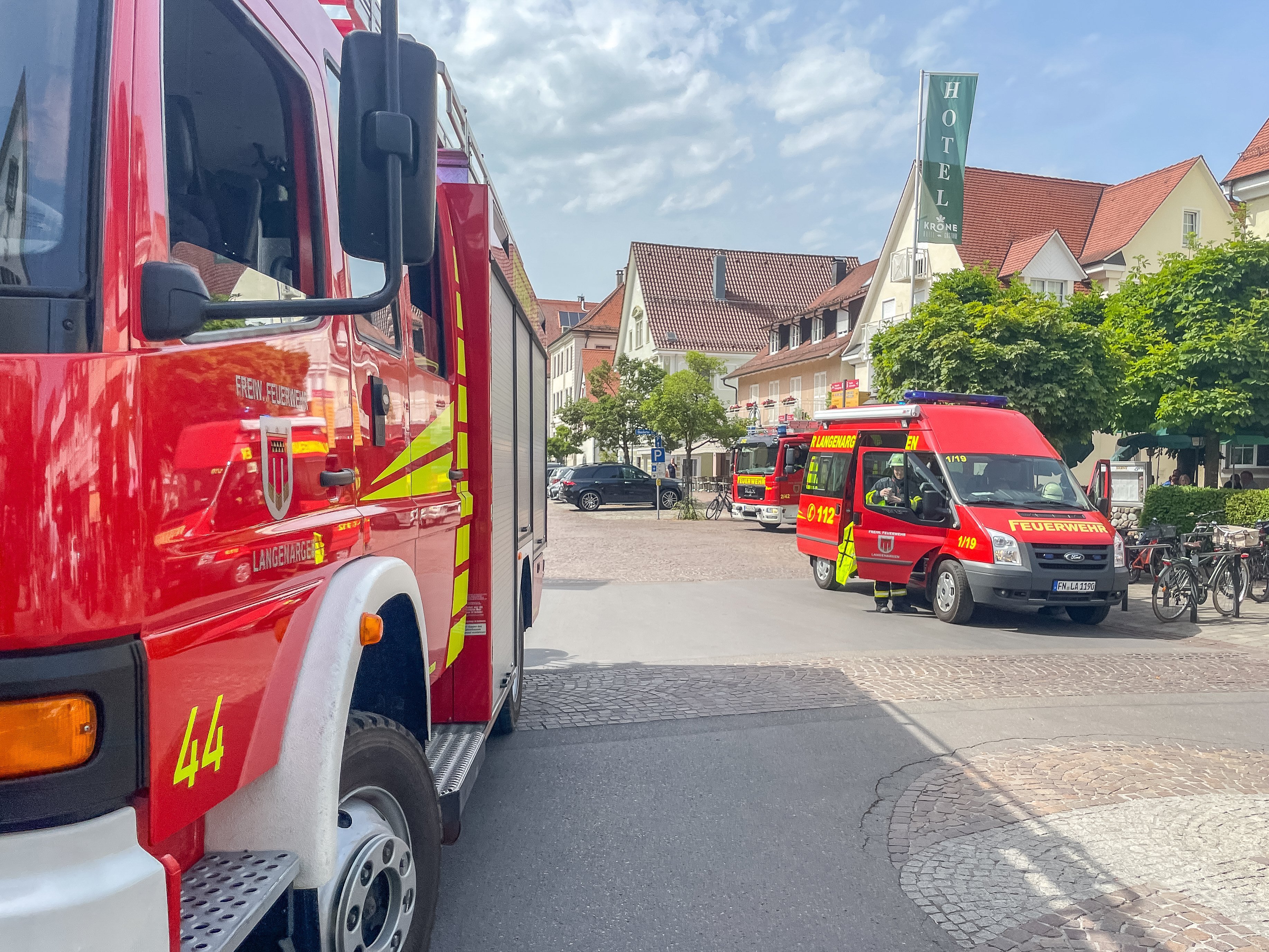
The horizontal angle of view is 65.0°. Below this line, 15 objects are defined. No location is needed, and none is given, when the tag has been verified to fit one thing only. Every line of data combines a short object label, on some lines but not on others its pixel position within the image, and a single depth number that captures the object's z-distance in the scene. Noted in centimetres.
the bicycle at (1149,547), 1192
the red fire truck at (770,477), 2500
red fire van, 1010
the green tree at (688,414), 3088
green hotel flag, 2378
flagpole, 2359
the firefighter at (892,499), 1151
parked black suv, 3334
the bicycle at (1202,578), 1077
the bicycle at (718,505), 3016
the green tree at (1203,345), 1767
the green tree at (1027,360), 1655
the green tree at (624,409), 3891
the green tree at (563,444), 4675
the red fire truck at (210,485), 152
